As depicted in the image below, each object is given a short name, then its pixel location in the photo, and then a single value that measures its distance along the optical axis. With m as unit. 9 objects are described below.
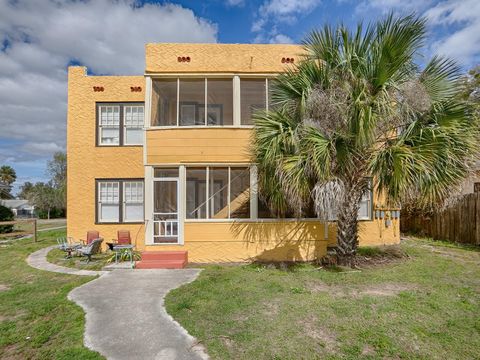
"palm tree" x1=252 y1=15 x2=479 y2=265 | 6.91
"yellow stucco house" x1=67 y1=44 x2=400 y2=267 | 9.54
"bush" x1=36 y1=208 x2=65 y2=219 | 47.03
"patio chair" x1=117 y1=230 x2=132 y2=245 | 12.05
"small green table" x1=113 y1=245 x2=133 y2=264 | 9.49
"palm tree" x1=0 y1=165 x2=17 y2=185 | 75.50
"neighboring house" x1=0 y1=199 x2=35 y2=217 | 59.62
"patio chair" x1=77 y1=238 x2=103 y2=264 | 9.71
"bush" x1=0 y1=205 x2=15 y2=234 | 18.56
